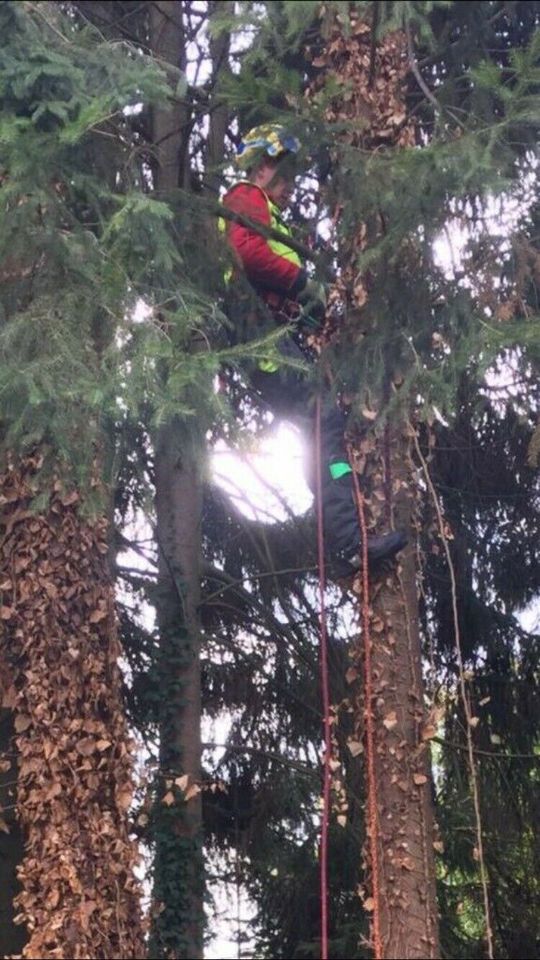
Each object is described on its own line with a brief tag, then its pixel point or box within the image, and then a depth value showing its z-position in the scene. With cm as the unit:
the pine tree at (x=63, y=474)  583
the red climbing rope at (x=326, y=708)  561
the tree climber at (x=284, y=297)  615
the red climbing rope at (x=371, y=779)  574
